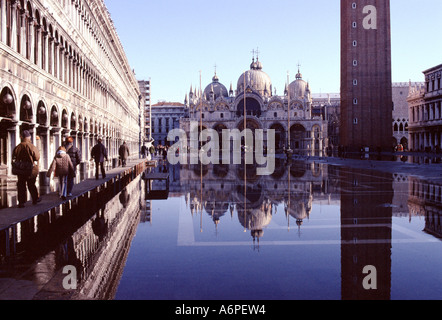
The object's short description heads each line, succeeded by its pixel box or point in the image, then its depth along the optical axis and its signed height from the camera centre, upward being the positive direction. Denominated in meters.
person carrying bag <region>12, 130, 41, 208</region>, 10.87 -0.19
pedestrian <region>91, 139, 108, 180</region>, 19.48 +0.11
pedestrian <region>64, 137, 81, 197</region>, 13.56 +0.06
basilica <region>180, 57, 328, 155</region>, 111.06 +9.72
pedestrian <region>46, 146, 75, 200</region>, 12.52 -0.33
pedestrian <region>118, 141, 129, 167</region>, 28.66 +0.28
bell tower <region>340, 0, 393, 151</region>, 65.19 +11.66
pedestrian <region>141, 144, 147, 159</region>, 58.67 +0.64
